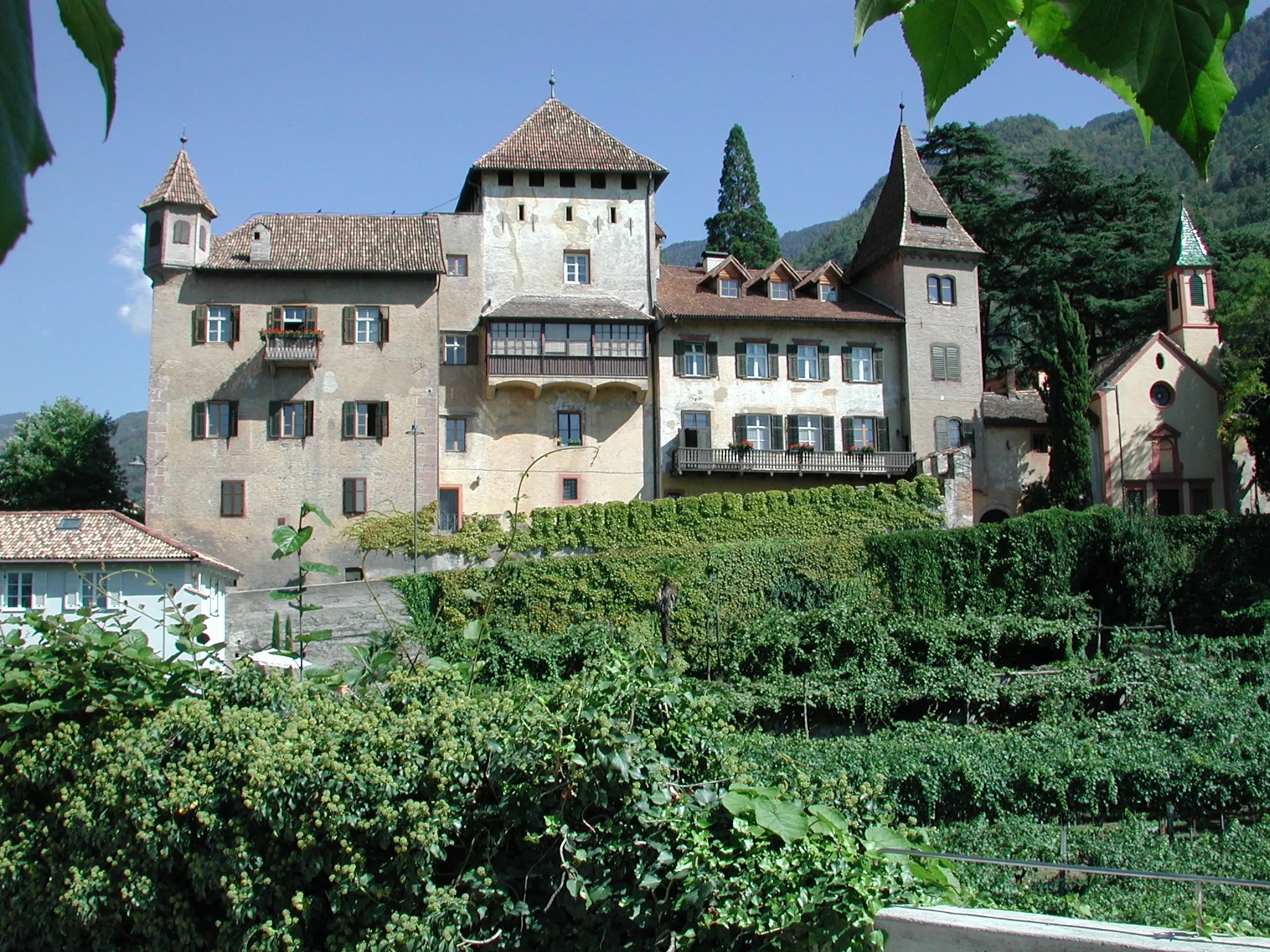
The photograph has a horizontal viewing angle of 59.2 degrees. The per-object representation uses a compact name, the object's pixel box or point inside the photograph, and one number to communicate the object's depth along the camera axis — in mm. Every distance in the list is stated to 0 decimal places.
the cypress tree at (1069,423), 36531
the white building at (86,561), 27484
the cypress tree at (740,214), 57531
